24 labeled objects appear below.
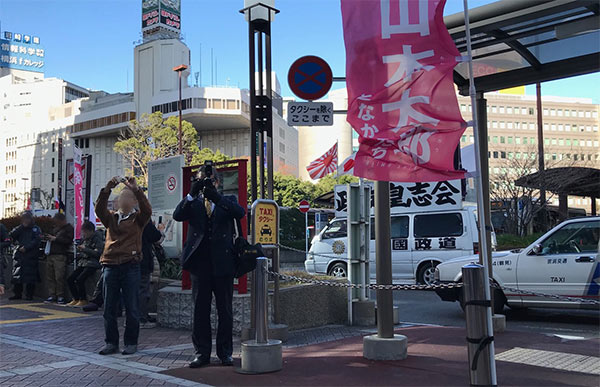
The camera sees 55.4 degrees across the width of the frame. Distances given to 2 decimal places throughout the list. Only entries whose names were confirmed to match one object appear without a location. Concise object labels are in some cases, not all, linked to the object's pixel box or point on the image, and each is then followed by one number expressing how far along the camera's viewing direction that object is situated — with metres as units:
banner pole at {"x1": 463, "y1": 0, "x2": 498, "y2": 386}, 3.74
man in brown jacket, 6.35
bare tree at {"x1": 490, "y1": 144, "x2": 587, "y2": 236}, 24.45
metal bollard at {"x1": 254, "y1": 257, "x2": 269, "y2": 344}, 5.32
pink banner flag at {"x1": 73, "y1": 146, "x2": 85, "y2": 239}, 12.41
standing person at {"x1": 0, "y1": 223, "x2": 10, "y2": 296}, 12.76
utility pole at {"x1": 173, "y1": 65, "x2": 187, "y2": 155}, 40.20
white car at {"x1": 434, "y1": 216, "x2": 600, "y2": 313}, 8.79
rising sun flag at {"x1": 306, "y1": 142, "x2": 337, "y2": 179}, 22.22
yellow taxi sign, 6.33
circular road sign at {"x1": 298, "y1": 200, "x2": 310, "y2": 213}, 25.02
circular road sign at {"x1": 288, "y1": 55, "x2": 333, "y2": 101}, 8.39
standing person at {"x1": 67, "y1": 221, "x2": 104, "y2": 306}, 10.56
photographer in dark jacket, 5.68
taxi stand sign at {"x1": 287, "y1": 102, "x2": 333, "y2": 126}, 8.00
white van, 14.84
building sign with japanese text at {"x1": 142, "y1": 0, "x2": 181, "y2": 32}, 91.69
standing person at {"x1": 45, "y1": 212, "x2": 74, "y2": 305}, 11.58
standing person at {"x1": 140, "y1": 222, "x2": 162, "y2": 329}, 7.44
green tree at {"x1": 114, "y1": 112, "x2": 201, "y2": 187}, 44.19
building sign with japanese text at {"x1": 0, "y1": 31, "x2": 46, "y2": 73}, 135.12
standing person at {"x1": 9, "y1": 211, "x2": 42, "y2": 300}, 12.16
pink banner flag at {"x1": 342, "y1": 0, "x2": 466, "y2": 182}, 4.57
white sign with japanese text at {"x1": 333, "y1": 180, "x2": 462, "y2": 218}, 15.19
